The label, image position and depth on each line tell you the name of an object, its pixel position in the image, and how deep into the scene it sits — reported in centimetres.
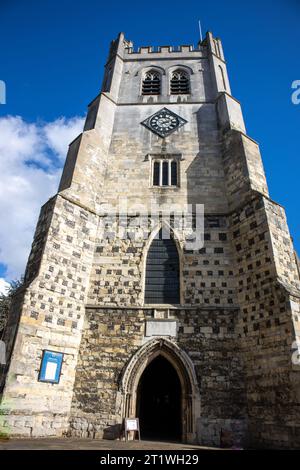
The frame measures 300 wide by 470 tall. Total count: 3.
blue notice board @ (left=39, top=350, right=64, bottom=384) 928
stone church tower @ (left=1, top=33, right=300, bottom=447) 909
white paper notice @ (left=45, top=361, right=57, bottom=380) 934
